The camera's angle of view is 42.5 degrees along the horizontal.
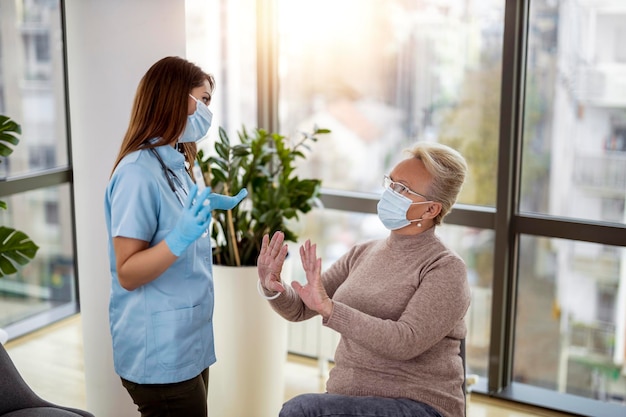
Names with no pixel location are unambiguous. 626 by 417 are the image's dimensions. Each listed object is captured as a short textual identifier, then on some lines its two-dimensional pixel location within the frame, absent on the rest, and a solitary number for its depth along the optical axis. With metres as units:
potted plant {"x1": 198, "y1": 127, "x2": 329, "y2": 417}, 3.15
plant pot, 3.14
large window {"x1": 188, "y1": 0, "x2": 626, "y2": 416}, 3.31
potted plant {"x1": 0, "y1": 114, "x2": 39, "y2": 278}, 2.72
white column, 2.68
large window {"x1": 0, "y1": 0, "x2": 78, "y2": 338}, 4.14
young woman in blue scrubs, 2.09
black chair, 2.36
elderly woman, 2.19
